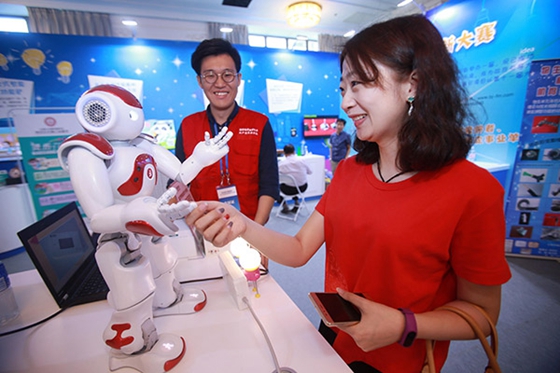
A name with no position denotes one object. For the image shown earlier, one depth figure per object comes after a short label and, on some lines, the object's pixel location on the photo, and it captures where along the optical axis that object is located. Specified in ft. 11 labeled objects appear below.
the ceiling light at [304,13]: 13.82
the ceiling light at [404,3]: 15.29
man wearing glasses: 4.77
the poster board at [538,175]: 7.89
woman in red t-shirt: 2.01
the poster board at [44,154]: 8.20
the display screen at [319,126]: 17.28
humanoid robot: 1.87
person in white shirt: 12.63
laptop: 2.72
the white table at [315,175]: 16.06
